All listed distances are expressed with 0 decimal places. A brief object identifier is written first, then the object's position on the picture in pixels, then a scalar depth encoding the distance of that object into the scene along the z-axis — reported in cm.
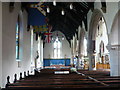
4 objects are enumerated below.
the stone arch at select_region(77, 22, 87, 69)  1771
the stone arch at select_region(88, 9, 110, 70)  1268
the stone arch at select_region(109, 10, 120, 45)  831
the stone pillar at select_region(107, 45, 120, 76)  838
